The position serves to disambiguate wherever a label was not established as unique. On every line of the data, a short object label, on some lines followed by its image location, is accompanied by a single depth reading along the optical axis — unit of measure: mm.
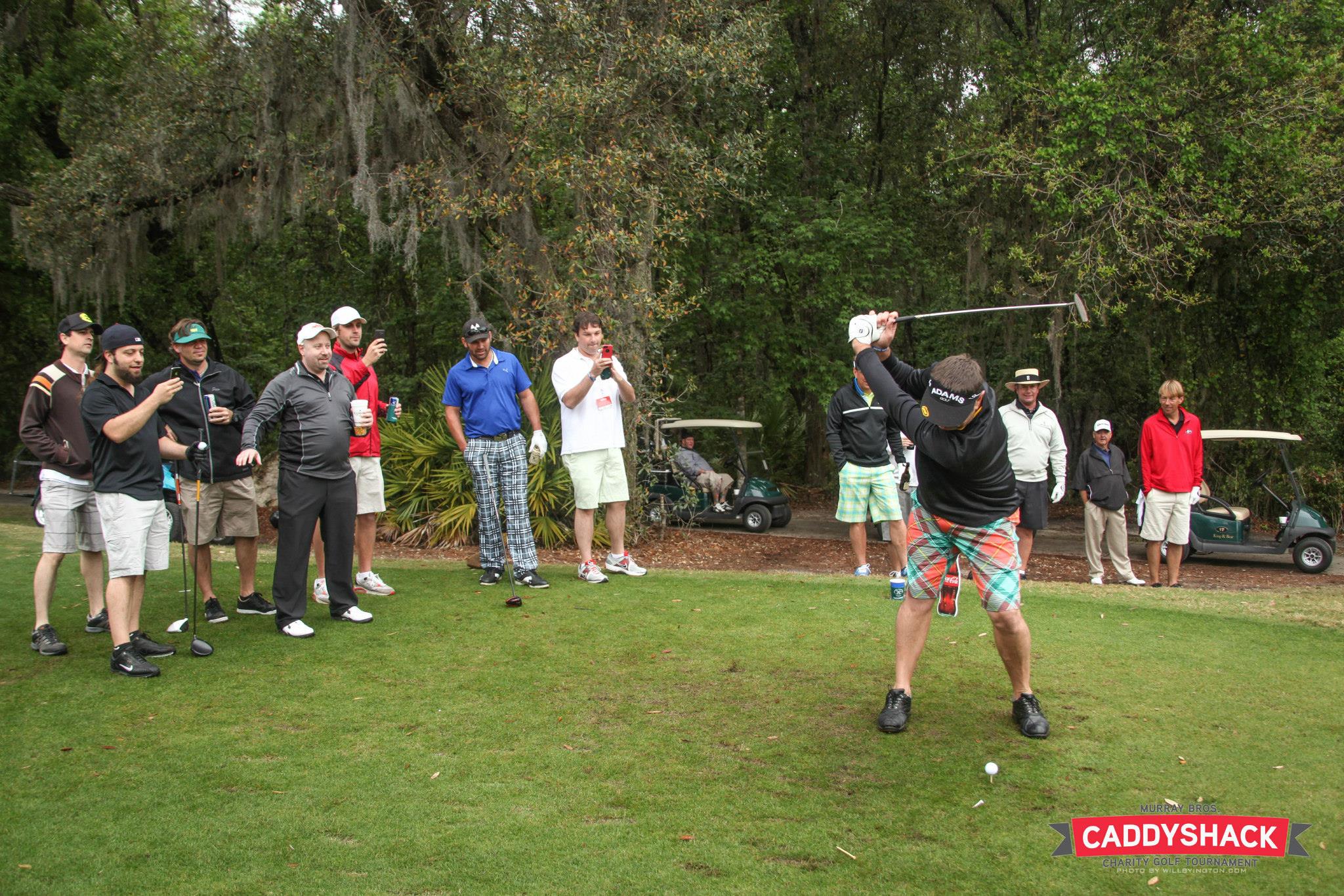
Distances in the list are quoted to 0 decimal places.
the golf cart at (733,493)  13602
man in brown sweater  5488
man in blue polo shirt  7047
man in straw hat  8523
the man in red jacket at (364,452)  6727
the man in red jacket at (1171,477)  9414
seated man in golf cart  14820
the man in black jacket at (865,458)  7785
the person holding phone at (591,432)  7250
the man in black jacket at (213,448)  5961
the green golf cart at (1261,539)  12398
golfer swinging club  4090
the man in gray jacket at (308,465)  5863
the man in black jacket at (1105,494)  10023
